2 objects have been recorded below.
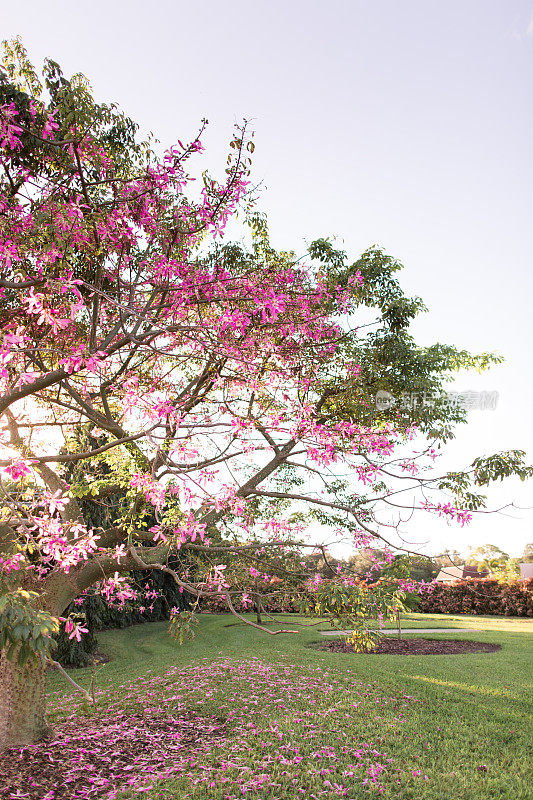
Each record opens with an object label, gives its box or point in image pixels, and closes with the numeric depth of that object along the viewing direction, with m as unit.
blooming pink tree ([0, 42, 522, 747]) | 4.58
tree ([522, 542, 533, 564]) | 48.05
